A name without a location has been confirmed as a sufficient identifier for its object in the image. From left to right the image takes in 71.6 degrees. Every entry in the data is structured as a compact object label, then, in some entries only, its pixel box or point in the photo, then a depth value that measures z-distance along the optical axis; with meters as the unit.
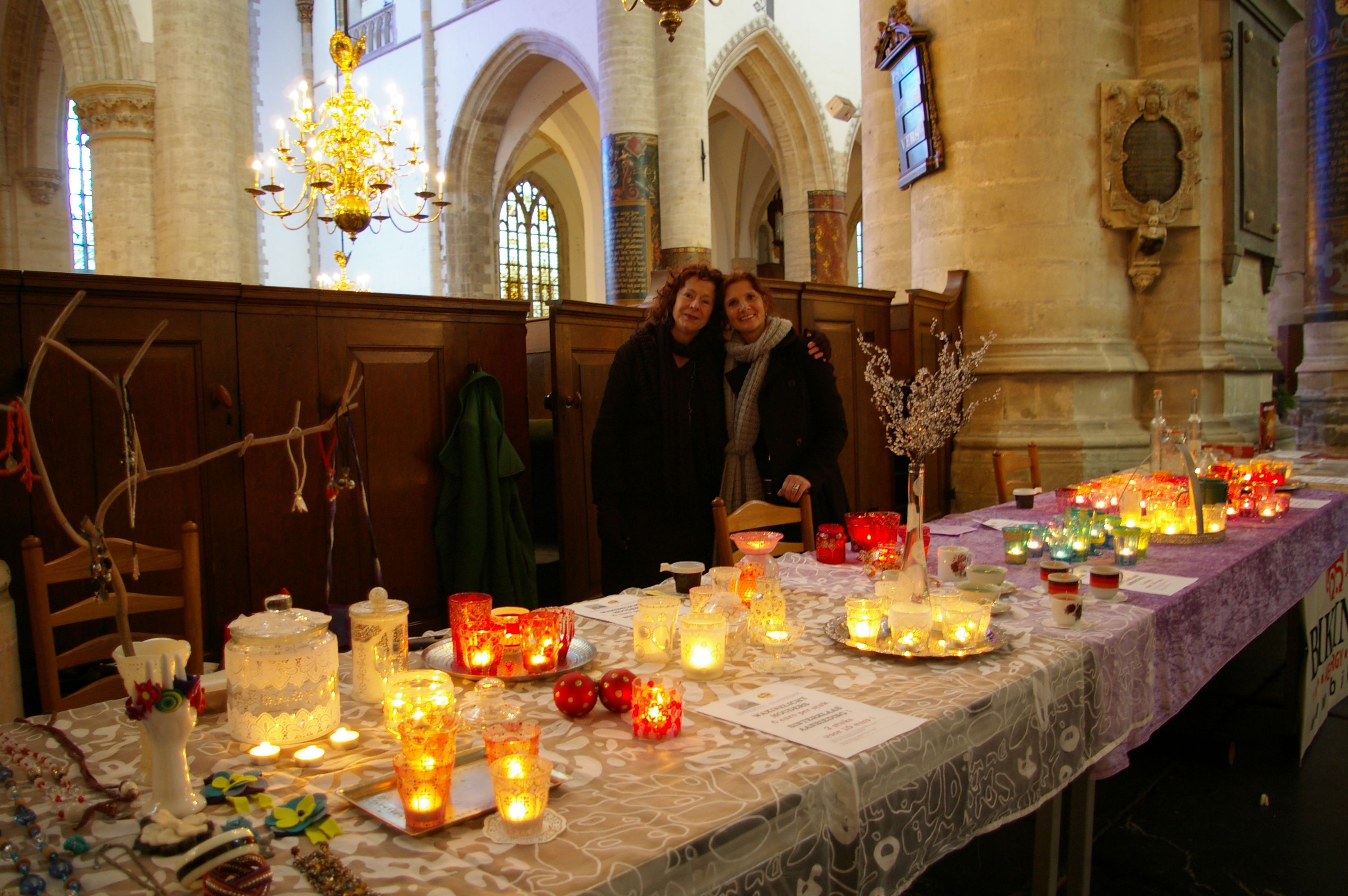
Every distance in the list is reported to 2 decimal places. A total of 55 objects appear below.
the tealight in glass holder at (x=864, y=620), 1.67
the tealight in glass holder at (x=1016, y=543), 2.39
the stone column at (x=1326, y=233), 6.95
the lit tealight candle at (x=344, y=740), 1.27
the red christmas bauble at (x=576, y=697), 1.35
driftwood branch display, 0.93
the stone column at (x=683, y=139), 10.18
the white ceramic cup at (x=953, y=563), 2.10
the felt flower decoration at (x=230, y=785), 1.10
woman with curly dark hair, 3.10
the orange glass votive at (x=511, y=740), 1.01
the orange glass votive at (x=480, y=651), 1.55
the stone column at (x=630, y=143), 10.09
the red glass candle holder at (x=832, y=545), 2.43
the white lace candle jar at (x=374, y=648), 1.43
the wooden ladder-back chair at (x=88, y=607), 1.74
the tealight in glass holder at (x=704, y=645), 1.50
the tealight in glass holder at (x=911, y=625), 1.62
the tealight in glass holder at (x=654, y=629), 1.60
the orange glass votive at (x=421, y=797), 1.01
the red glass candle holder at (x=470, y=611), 1.55
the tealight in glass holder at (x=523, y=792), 0.99
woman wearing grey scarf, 3.05
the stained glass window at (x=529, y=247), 18.48
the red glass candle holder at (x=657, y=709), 1.26
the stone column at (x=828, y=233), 14.00
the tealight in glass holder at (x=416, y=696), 1.21
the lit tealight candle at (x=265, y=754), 1.23
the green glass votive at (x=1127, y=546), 2.34
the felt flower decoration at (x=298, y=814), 1.01
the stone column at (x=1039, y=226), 5.28
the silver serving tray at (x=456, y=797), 1.03
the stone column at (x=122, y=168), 8.48
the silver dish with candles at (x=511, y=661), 1.54
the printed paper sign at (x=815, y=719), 1.24
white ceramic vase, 1.05
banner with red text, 2.91
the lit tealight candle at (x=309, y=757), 1.22
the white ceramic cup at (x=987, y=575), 1.95
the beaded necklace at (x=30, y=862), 0.90
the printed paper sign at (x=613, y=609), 1.97
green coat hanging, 3.70
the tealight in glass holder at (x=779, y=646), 1.55
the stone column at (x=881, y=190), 6.34
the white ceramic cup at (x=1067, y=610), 1.74
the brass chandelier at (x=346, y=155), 8.68
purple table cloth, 1.75
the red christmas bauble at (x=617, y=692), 1.35
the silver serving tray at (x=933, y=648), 1.58
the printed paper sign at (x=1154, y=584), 2.06
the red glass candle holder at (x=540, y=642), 1.56
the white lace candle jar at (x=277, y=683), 1.27
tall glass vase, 1.76
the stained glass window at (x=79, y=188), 15.10
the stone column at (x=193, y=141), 8.27
